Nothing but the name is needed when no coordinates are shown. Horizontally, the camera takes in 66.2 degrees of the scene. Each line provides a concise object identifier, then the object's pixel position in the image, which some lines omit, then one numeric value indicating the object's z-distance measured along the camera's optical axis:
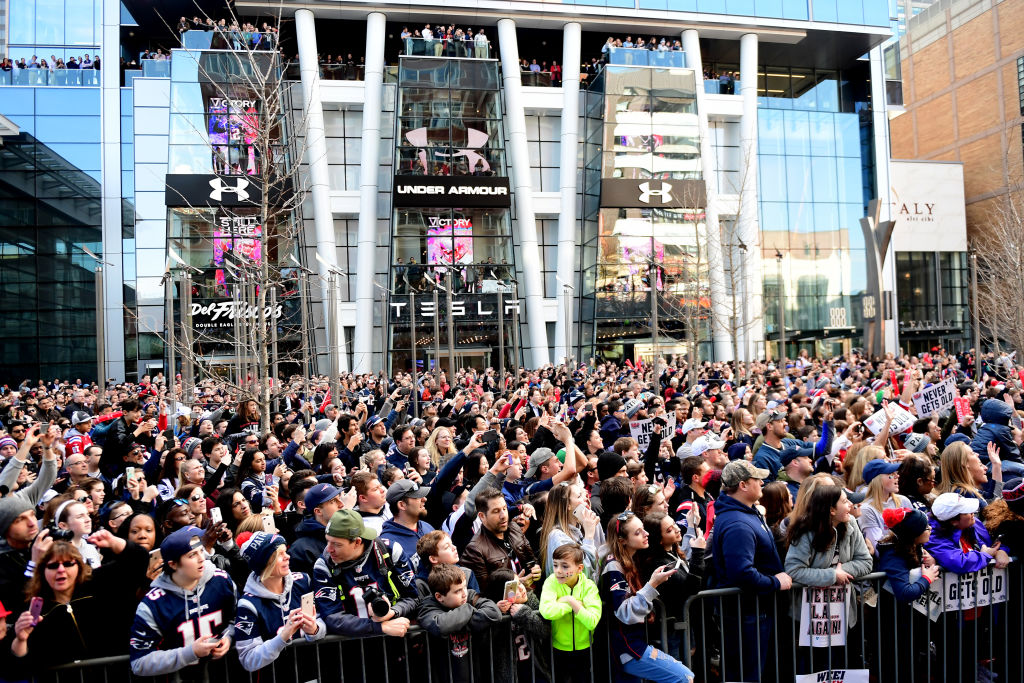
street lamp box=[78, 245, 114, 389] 18.17
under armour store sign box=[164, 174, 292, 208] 36.78
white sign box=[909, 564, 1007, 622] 5.70
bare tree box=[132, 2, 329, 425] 12.34
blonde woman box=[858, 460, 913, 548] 6.27
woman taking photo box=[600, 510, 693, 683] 5.08
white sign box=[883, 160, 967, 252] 51.62
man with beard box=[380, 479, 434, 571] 6.03
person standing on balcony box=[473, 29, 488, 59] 39.62
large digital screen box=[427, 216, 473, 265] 39.75
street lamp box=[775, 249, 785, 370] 29.18
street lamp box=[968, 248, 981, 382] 23.58
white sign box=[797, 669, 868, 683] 5.34
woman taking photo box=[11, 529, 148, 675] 4.70
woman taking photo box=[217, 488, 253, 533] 6.43
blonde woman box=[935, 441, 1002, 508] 6.58
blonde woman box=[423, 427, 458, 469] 10.11
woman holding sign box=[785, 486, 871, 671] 5.36
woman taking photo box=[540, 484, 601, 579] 5.79
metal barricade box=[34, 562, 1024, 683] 5.23
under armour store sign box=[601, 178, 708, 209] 40.22
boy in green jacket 5.11
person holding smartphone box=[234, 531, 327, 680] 4.65
